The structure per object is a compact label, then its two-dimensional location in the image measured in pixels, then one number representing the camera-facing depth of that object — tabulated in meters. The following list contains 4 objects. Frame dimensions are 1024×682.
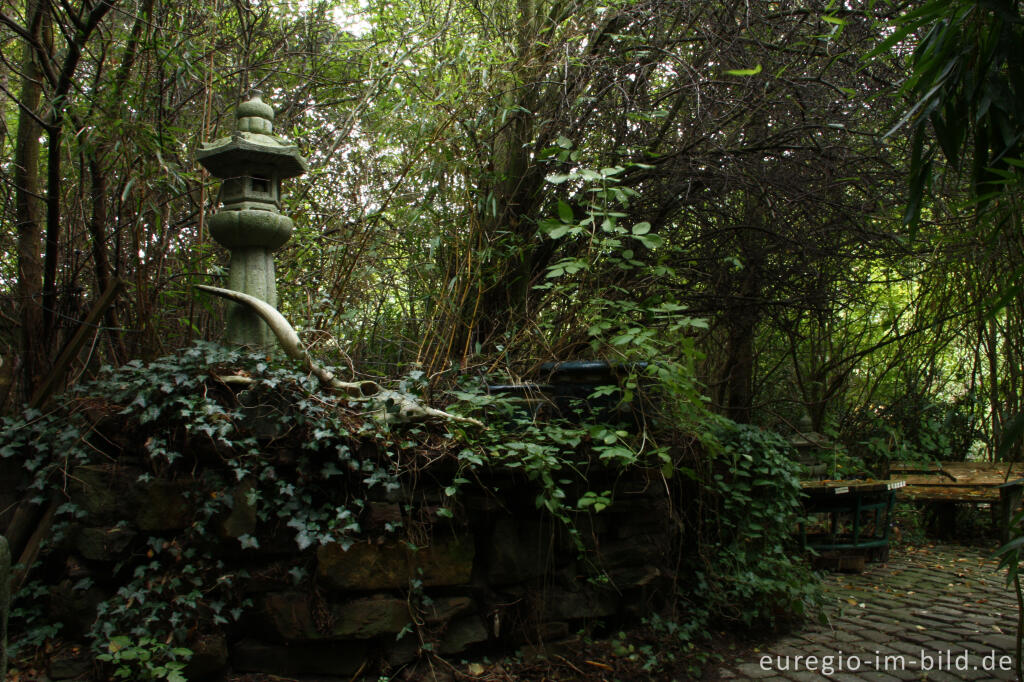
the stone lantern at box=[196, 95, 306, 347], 3.34
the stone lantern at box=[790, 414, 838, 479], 6.18
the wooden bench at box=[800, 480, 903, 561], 4.95
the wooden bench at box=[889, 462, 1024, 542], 5.96
